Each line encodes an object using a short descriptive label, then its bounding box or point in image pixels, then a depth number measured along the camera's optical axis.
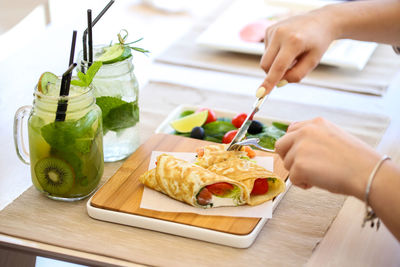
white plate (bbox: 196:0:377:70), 1.50
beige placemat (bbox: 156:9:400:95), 1.47
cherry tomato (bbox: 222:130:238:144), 1.25
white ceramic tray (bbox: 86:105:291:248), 1.07
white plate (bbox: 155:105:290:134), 1.31
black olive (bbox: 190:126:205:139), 1.27
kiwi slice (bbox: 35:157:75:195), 1.10
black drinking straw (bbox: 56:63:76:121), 1.08
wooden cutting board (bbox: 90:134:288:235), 1.09
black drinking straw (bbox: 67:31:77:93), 1.08
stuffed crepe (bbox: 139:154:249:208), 1.11
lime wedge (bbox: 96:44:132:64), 1.17
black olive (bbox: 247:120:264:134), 1.28
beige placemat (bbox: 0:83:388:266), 1.06
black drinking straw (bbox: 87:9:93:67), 1.13
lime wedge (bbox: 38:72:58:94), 1.10
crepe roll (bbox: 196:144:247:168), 1.16
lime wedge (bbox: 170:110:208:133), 1.29
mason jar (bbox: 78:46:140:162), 1.18
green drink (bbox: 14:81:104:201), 1.09
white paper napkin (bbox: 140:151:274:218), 1.11
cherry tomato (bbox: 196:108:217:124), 1.31
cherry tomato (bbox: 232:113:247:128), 1.29
